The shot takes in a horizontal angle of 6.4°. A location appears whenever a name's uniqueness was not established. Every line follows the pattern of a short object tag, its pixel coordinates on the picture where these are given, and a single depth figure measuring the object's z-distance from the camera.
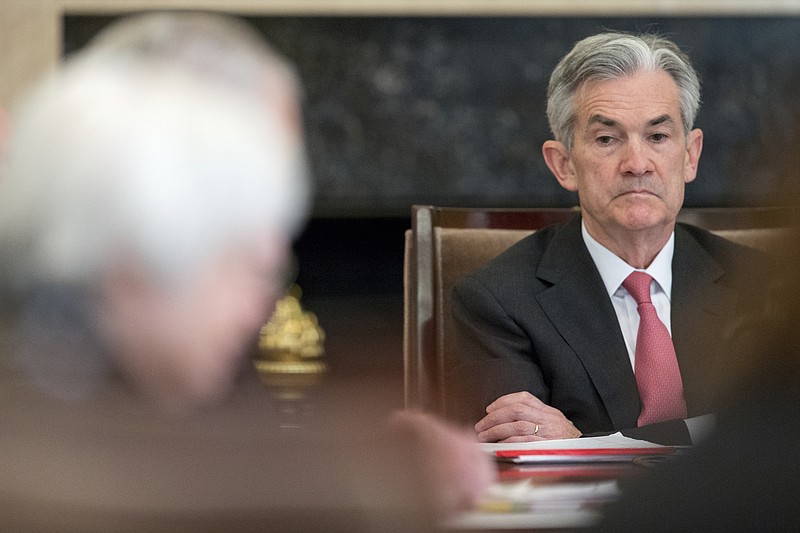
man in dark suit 8.55
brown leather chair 8.71
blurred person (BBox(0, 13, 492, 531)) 3.89
